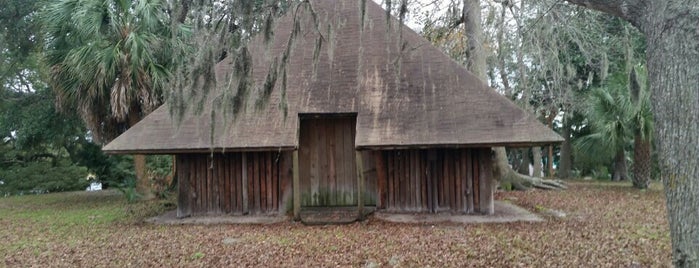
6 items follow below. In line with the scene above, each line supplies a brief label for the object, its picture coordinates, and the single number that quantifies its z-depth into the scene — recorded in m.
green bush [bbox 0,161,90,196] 21.47
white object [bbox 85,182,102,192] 24.19
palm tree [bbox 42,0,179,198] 13.21
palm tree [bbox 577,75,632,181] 15.59
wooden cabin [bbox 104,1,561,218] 10.13
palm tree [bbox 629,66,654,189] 15.07
